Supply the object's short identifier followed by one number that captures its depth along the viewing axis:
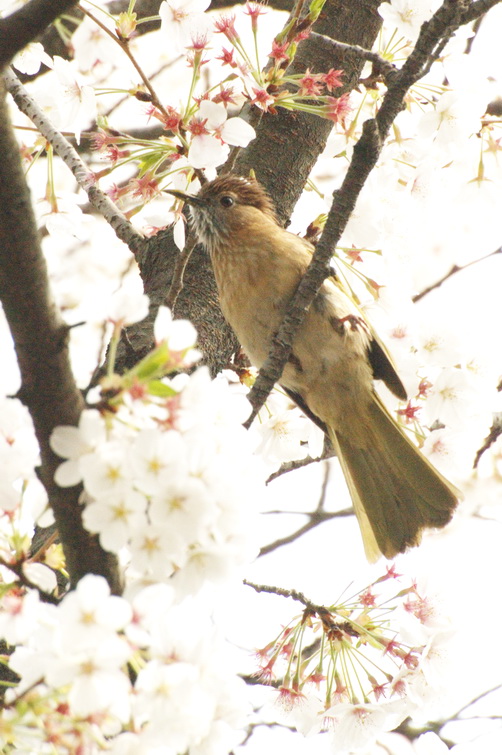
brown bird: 5.62
